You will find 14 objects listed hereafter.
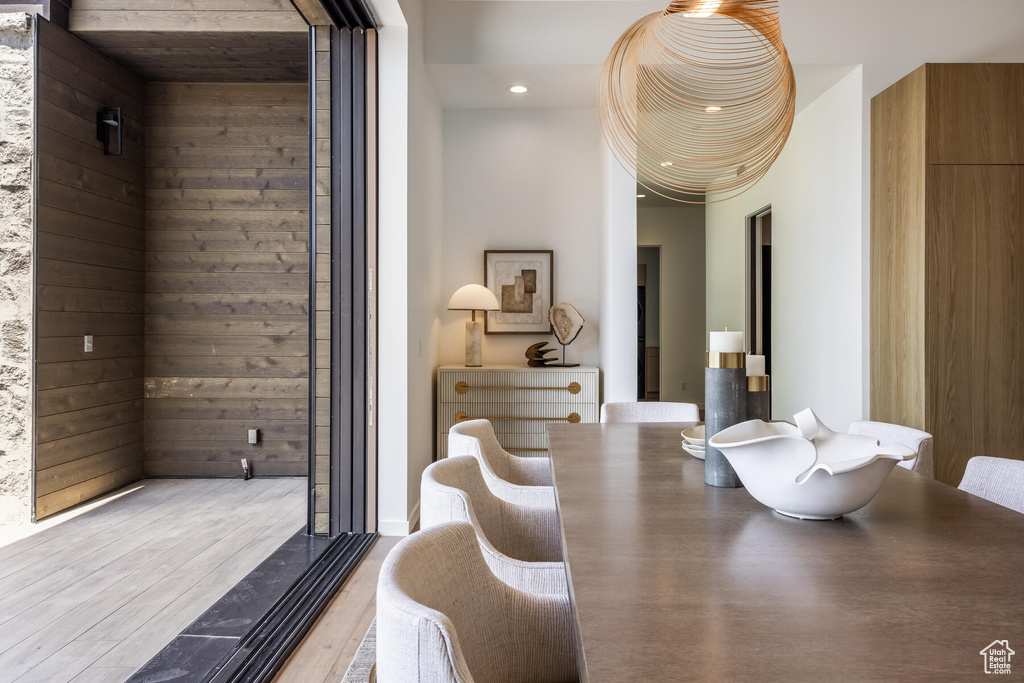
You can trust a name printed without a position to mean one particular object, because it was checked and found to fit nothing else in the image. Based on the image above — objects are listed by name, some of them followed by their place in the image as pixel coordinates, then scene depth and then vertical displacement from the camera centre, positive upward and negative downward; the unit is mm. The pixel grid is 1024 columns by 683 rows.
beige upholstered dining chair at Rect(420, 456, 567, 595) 1231 -449
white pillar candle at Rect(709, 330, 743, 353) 1405 +5
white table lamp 4152 +253
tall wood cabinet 3150 +450
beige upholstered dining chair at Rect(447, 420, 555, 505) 1716 -389
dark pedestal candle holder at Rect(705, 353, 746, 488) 1409 -105
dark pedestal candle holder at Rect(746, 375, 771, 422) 1441 -125
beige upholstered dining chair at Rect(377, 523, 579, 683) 681 -361
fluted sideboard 4074 -354
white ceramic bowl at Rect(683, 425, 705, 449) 1630 -252
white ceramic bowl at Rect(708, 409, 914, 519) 1039 -222
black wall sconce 3668 +1273
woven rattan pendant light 2035 +1575
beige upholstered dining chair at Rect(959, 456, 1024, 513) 1496 -338
